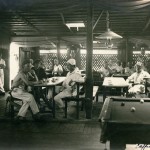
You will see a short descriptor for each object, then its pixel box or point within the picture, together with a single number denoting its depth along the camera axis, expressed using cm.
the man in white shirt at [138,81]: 790
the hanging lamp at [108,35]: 704
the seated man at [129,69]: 1256
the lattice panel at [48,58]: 1758
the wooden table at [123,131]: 293
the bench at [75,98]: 645
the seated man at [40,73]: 958
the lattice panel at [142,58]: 1548
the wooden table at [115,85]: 677
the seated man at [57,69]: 1311
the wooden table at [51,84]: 648
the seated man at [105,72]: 1266
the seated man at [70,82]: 695
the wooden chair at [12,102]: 647
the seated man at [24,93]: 634
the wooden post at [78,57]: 1623
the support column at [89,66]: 653
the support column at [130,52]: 1483
